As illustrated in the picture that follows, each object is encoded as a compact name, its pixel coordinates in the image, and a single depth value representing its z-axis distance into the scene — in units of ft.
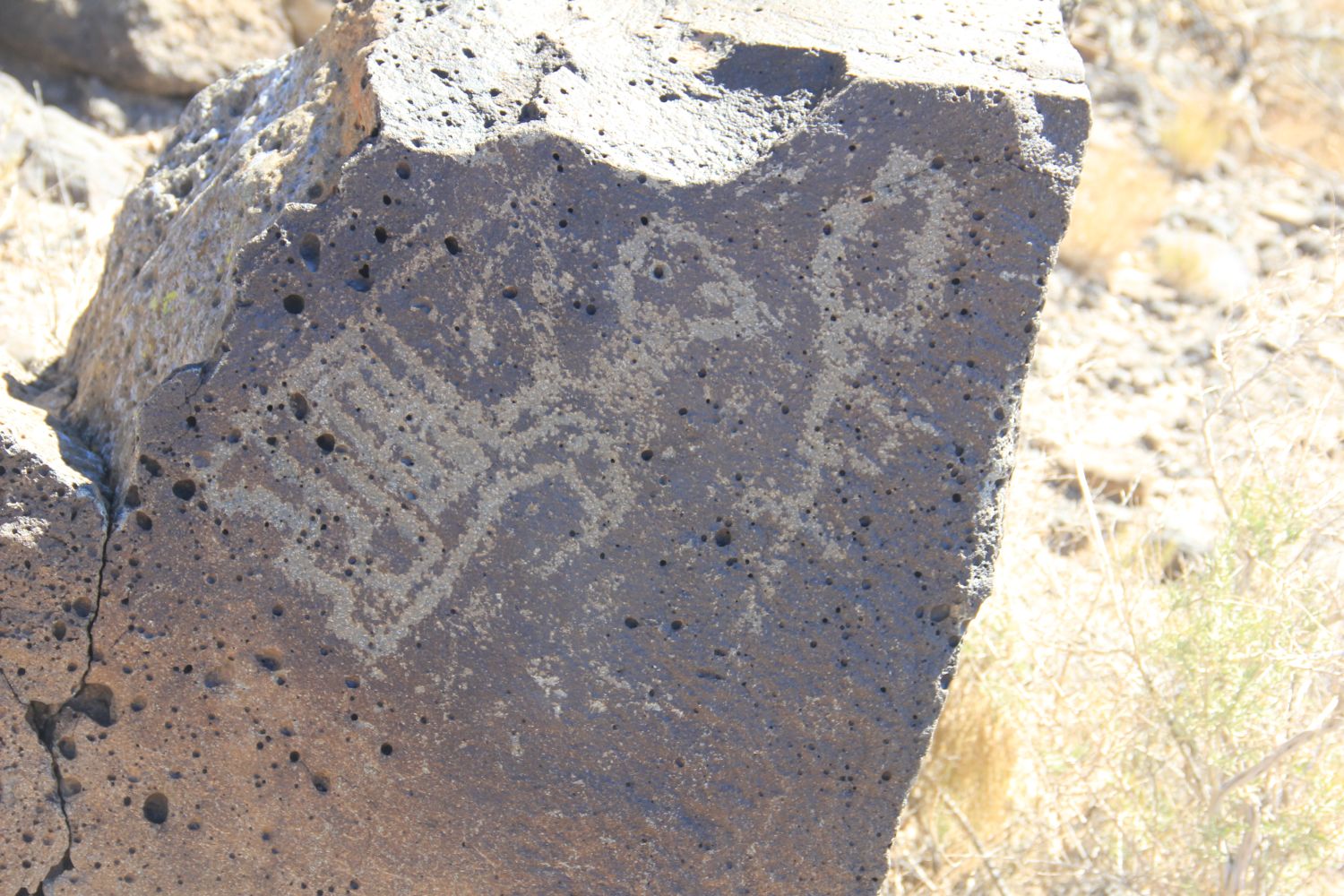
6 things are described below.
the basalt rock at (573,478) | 5.89
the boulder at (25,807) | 6.18
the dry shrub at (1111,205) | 18.01
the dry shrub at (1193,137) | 20.80
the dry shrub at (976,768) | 9.92
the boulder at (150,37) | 14.71
